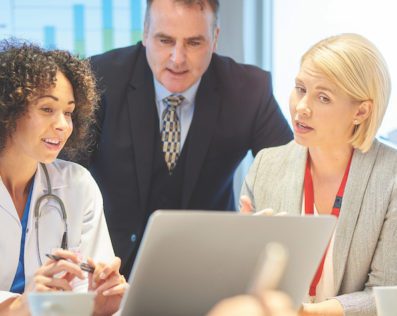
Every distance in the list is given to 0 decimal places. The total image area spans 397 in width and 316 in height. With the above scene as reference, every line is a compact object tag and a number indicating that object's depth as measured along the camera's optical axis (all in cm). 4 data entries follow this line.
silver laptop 127
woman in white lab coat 226
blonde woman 236
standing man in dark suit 298
